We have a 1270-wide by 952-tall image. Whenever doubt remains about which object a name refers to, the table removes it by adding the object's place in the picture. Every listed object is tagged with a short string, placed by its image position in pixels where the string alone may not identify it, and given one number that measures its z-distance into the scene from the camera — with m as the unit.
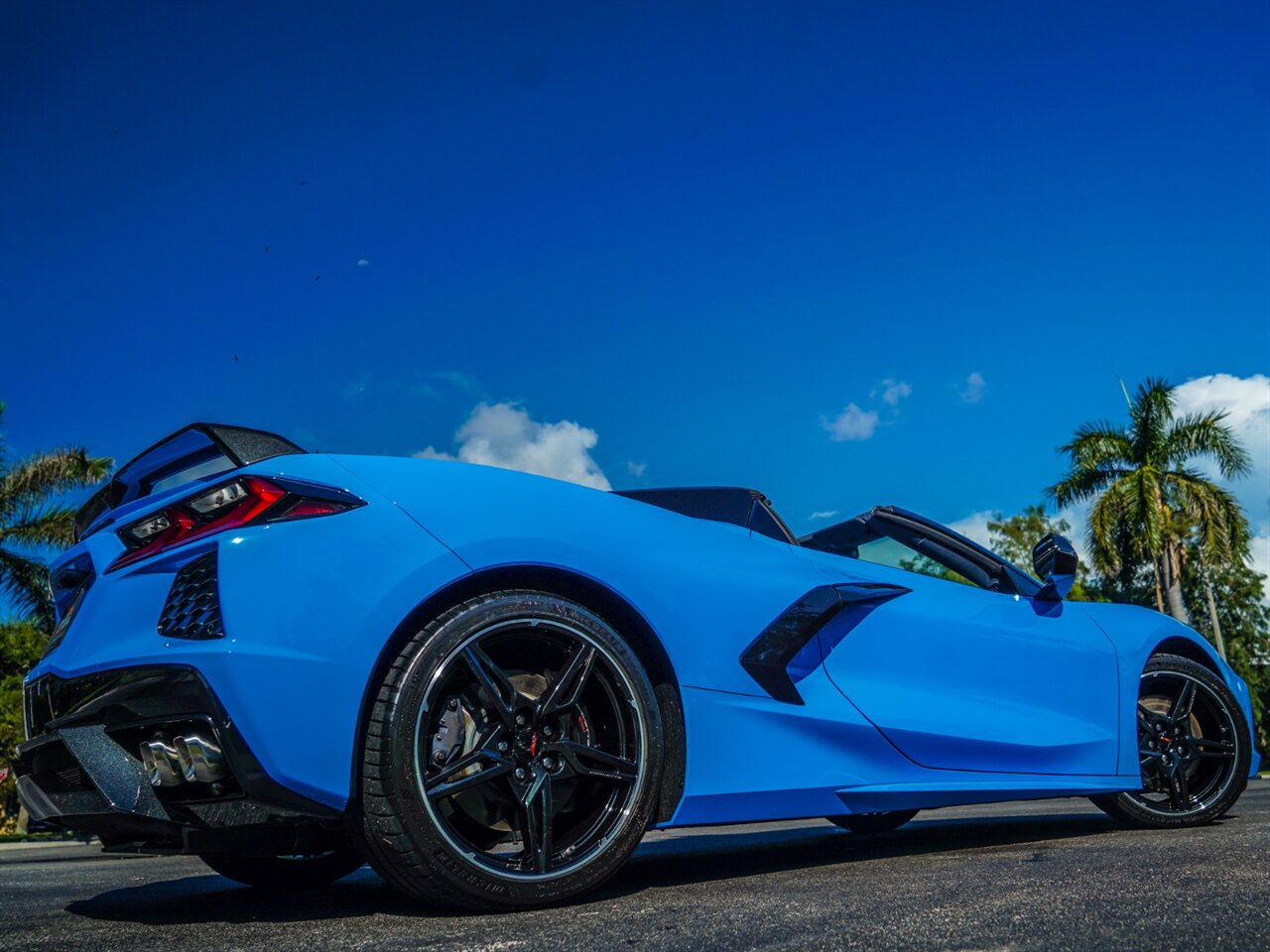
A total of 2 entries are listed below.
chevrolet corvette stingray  2.34
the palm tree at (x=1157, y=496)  24.28
